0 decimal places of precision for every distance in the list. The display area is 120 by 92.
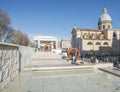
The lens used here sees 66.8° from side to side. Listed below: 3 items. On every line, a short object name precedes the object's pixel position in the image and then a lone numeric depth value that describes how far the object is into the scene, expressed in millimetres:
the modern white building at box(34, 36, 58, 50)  50846
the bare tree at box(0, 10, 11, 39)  17564
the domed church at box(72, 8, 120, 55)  34692
